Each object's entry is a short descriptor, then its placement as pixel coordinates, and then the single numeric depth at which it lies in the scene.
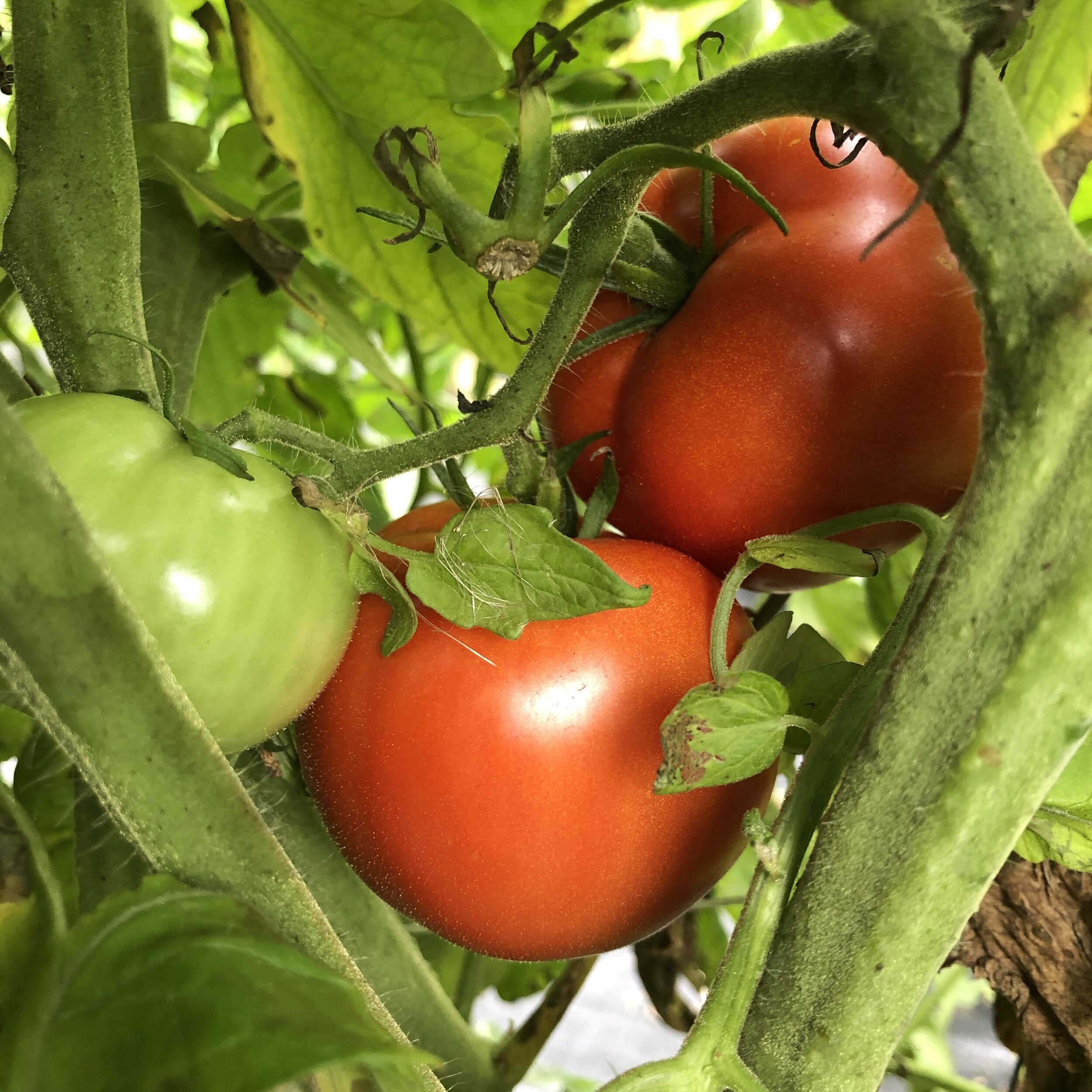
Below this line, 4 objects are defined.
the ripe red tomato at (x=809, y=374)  0.33
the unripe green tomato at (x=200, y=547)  0.26
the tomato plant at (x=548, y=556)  0.21
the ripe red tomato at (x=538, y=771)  0.33
